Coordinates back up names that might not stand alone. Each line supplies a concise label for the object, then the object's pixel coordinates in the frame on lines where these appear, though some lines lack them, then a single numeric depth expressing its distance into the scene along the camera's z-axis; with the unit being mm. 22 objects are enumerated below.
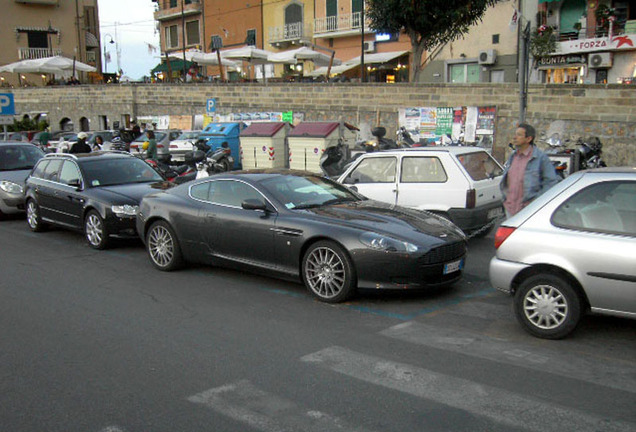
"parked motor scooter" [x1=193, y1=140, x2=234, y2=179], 16488
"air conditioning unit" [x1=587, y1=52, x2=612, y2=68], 25812
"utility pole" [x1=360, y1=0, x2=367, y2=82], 28336
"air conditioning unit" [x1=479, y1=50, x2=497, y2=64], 29578
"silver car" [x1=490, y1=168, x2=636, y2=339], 4910
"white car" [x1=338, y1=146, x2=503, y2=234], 8820
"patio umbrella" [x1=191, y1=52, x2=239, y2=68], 35031
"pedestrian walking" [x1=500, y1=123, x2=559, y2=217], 6978
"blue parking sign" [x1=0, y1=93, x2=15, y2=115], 20484
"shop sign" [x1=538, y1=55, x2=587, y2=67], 27250
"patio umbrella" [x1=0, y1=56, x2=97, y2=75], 38125
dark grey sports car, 6320
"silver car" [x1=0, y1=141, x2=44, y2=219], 13070
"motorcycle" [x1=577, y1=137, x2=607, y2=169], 14016
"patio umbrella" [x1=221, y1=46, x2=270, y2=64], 32188
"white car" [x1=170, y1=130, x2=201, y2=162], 23203
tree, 22109
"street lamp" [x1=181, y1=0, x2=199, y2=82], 46000
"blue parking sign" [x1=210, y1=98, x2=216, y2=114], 27650
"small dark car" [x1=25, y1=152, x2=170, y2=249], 9758
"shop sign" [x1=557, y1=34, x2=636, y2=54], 25078
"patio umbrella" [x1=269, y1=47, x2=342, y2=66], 30859
